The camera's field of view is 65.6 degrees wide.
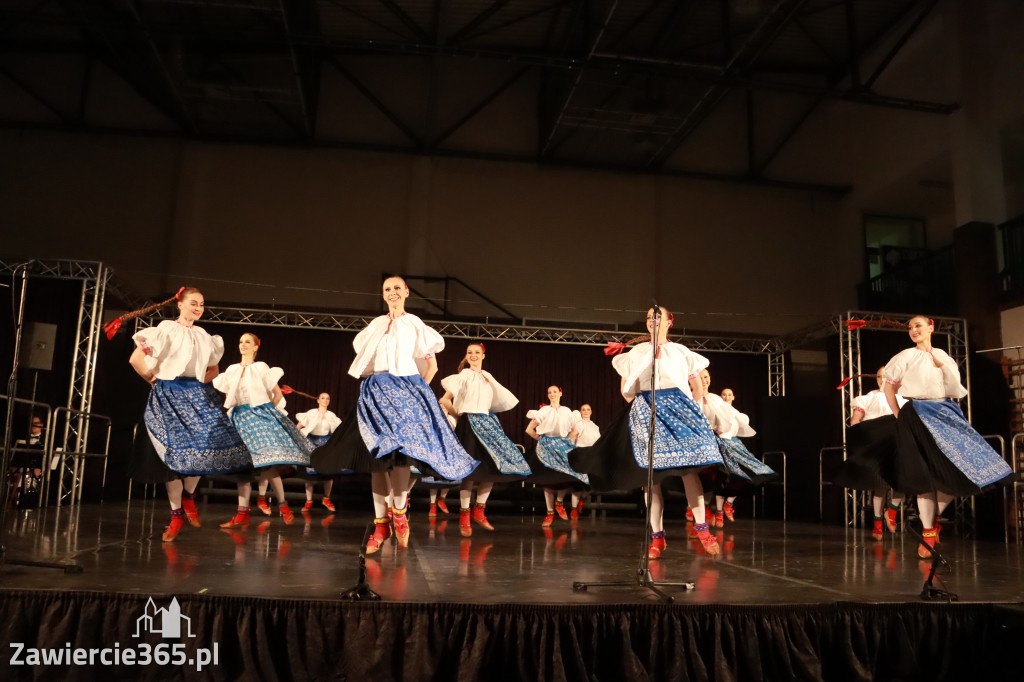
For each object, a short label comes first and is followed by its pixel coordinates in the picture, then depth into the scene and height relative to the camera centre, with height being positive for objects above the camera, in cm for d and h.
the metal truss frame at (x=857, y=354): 915 +130
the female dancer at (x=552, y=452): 759 -1
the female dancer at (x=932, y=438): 489 +17
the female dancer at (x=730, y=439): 777 +19
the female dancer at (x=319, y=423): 963 +23
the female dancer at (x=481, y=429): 647 +16
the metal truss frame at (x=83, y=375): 851 +66
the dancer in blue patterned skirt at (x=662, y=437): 441 +10
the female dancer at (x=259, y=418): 609 +17
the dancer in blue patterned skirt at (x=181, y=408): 475 +18
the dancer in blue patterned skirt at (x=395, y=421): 420 +13
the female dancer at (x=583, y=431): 884 +25
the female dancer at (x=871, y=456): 548 +4
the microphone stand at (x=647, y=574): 323 -50
